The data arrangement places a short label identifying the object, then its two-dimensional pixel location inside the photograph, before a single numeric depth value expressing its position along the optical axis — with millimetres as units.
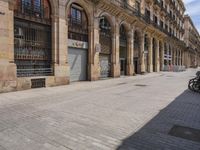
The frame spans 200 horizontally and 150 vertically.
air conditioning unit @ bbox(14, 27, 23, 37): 8764
